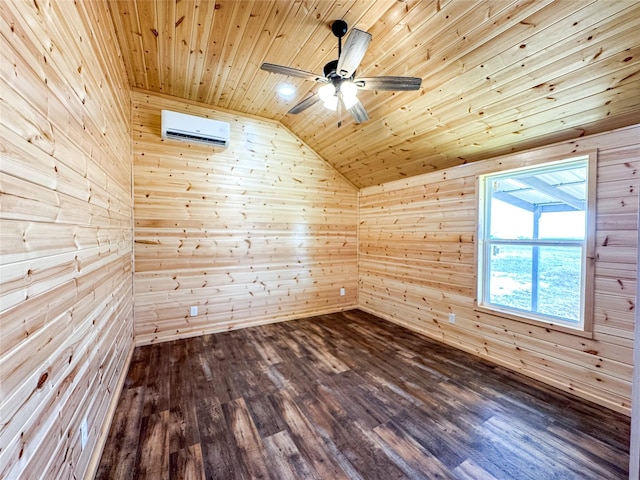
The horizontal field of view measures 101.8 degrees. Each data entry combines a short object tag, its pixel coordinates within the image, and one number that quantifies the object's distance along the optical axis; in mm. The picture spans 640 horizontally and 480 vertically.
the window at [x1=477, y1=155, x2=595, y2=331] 2330
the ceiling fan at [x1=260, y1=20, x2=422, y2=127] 1759
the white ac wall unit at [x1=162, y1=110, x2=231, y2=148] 3137
